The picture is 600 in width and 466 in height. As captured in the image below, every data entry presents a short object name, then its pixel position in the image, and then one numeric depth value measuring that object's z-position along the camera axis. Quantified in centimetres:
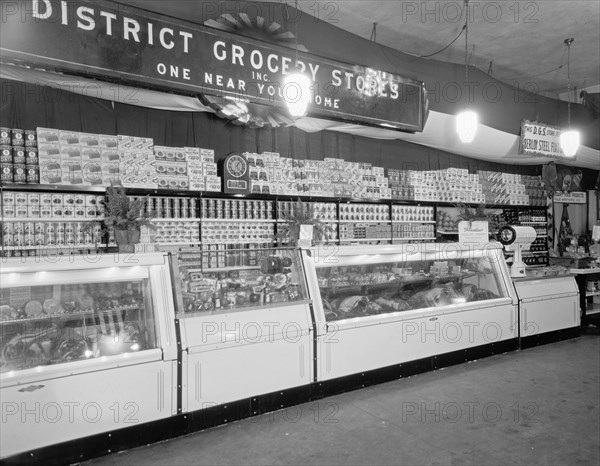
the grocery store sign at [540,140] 709
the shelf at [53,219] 426
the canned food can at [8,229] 428
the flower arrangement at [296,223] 504
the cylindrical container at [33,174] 429
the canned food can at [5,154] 414
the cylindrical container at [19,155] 422
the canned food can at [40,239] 442
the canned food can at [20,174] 422
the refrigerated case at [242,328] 316
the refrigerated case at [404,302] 382
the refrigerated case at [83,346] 262
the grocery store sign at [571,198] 921
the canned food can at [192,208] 526
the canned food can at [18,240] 432
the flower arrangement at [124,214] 350
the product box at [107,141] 462
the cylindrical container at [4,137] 416
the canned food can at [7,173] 413
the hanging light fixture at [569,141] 659
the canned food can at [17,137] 422
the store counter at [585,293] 605
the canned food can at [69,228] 457
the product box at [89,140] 452
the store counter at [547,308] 517
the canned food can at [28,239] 436
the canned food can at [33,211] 436
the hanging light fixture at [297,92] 399
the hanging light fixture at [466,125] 522
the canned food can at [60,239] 450
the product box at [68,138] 442
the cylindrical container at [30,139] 429
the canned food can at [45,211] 442
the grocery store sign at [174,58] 323
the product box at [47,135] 433
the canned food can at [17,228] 432
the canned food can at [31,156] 429
